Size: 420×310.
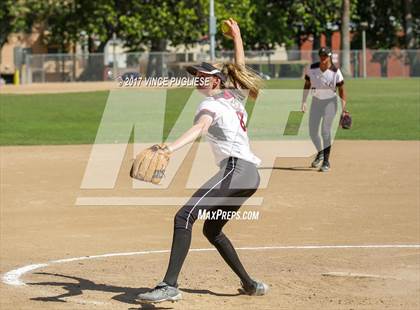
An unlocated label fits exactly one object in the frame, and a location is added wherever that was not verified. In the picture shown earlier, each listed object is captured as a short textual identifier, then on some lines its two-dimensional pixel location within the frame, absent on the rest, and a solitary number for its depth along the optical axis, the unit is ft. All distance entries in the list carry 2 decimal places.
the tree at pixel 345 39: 231.71
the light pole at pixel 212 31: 195.52
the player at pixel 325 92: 62.90
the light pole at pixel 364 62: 238.68
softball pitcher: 28.89
